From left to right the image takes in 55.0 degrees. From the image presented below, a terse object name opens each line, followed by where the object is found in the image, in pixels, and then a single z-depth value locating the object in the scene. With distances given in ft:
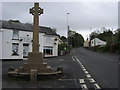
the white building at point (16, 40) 59.19
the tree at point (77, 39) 228.09
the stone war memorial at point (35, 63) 20.66
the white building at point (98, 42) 185.34
